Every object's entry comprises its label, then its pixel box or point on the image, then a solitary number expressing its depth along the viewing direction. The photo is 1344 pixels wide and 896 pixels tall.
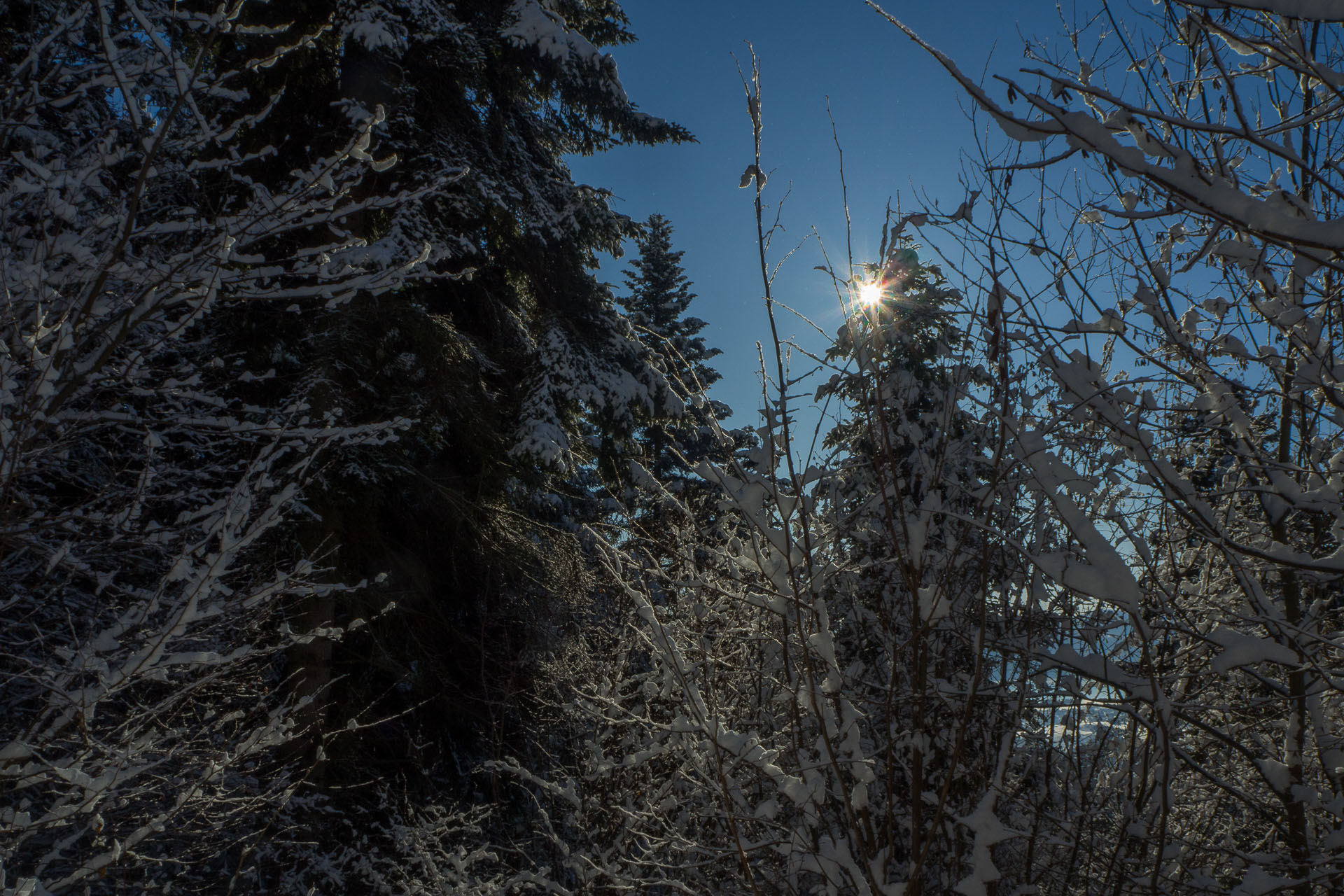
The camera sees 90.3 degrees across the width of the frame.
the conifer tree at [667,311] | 17.64
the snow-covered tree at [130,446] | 2.42
